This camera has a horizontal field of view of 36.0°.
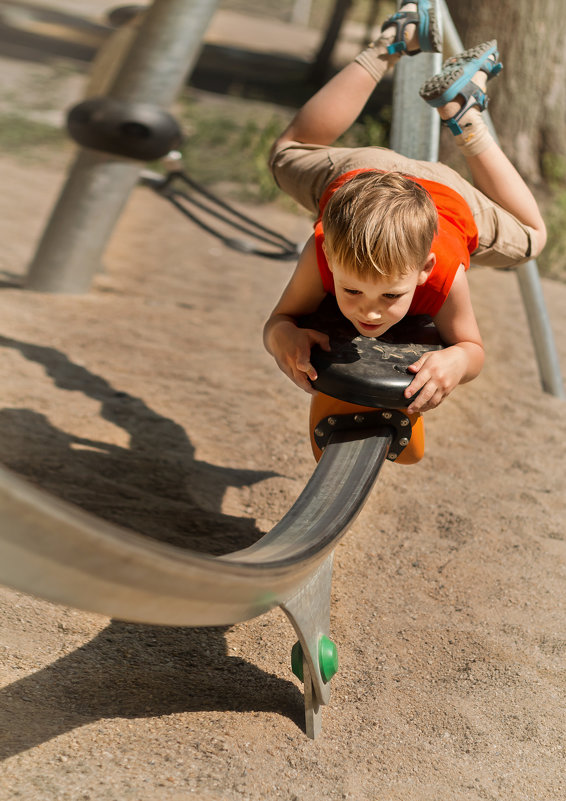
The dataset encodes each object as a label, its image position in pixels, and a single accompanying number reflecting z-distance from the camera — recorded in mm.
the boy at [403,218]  1483
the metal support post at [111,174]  3963
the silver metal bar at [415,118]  2547
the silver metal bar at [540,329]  3250
